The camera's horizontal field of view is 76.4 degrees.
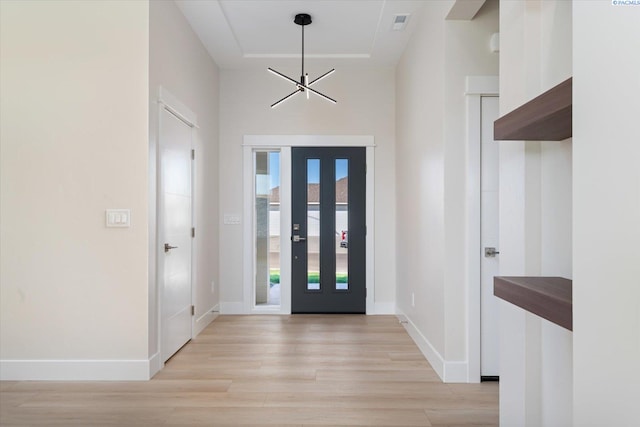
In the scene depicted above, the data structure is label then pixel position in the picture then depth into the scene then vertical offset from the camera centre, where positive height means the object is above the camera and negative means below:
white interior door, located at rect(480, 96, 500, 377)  2.90 -0.28
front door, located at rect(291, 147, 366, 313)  5.02 -0.23
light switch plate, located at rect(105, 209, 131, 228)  2.89 -0.05
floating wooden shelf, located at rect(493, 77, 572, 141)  1.03 +0.26
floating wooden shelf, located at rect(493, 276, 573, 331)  1.03 -0.24
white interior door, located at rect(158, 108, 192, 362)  3.17 -0.17
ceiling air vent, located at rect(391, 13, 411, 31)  3.64 +1.76
